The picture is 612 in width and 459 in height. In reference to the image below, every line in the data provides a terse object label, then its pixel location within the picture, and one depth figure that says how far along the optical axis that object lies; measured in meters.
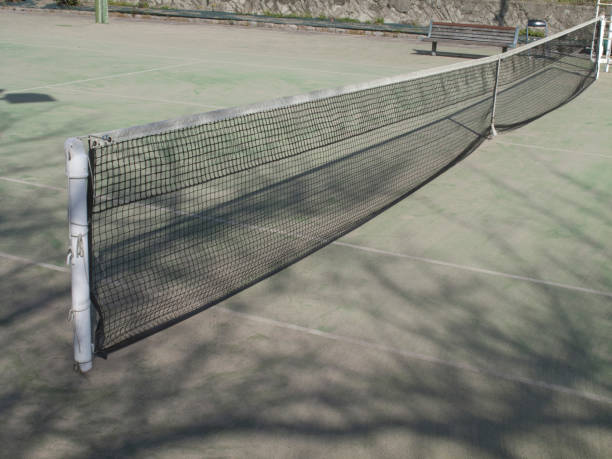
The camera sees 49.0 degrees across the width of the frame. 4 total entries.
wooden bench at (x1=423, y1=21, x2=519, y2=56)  18.30
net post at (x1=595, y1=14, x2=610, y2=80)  15.24
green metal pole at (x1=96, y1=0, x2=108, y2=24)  23.59
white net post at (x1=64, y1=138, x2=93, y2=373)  3.17
